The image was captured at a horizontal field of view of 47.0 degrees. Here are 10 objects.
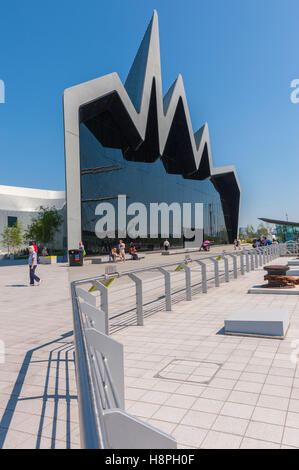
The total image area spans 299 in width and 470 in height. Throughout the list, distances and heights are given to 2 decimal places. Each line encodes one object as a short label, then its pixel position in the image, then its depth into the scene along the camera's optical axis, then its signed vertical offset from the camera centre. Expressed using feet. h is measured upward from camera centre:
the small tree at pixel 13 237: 178.81 +2.48
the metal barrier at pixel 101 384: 3.42 -2.38
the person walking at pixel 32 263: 42.98 -2.75
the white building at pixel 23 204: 203.22 +24.28
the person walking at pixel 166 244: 106.83 -1.86
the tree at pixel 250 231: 365.65 +6.35
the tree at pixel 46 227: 166.61 +6.93
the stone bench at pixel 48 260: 83.92 -4.63
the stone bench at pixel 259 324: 17.72 -4.64
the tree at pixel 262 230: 368.81 +6.98
